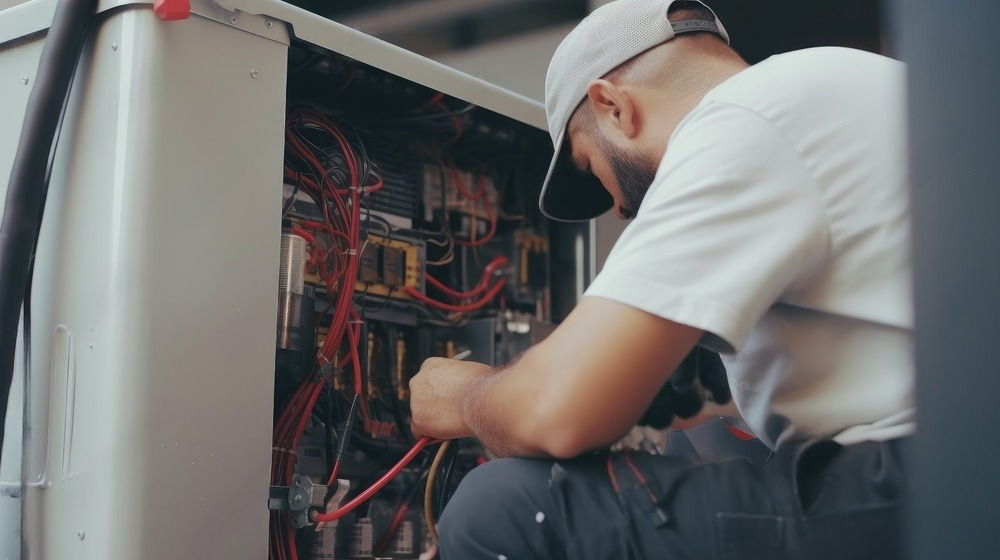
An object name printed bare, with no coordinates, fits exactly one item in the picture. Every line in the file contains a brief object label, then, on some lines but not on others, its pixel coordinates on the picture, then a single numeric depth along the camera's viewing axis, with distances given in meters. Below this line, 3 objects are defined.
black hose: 1.18
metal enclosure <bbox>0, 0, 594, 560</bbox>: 1.16
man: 0.87
